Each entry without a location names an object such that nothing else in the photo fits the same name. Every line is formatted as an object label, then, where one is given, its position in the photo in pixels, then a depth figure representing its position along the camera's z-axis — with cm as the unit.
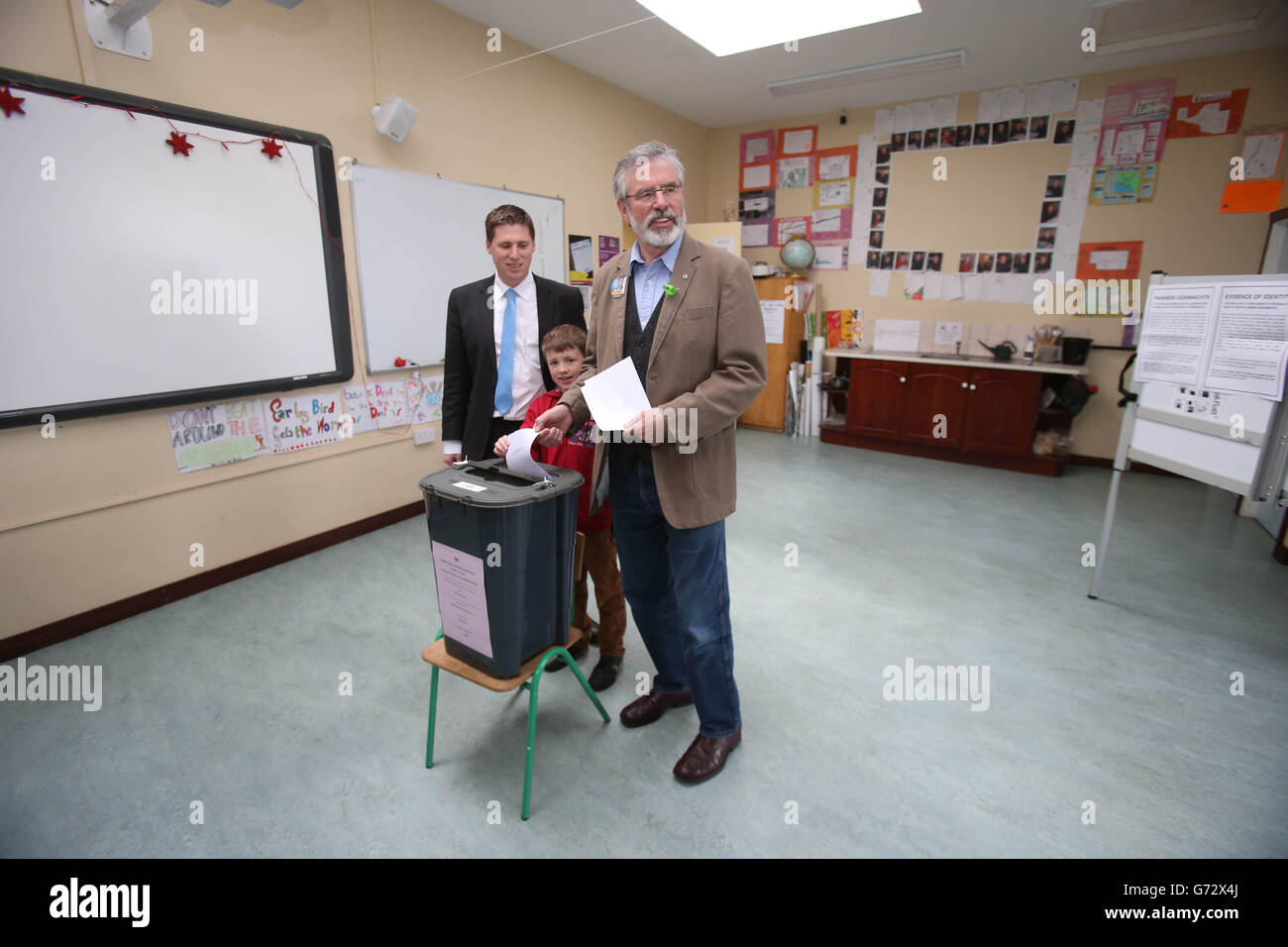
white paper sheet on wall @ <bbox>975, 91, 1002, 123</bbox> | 490
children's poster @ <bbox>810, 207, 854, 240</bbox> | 573
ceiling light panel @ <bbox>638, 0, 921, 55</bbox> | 316
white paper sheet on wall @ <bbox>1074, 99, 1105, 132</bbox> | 454
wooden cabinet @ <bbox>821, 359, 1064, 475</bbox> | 466
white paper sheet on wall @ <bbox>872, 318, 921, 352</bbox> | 558
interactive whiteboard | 220
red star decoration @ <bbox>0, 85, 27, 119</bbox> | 207
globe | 576
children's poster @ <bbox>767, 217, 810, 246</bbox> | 597
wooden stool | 154
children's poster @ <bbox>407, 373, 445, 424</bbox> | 366
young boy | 191
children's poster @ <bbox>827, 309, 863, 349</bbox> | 586
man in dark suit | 210
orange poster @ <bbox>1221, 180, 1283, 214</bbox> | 414
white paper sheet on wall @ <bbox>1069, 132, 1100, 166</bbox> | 460
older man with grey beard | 146
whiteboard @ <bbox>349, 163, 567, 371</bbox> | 328
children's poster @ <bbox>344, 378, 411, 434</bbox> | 336
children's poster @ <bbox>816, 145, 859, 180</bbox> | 557
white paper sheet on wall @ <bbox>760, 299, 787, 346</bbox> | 577
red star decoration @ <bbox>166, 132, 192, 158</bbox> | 248
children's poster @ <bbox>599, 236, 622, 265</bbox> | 493
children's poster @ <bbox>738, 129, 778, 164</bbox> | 598
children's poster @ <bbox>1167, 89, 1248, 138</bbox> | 414
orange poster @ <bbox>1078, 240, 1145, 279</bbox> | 461
